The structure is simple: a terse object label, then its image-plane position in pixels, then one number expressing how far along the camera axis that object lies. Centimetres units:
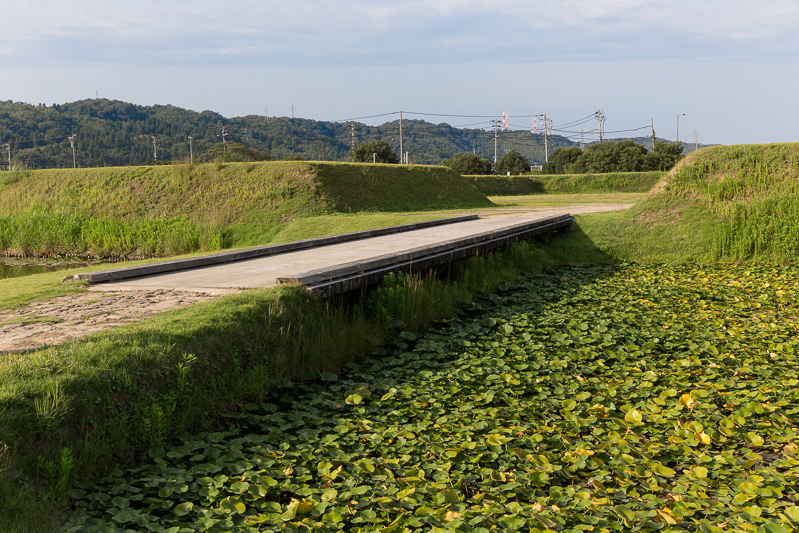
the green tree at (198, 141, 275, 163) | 3824
